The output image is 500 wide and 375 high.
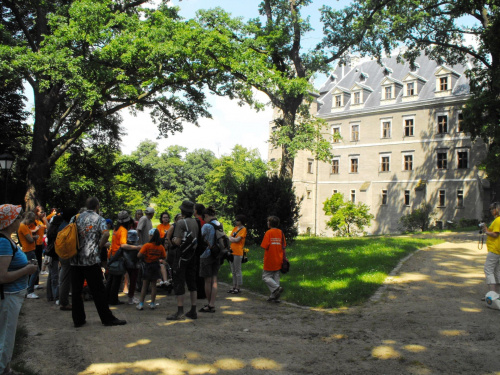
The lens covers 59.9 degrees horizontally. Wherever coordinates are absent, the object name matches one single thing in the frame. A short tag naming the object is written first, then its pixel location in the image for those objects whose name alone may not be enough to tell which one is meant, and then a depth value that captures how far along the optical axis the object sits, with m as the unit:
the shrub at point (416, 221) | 37.63
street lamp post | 18.68
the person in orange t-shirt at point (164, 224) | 11.12
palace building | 43.44
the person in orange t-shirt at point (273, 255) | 9.36
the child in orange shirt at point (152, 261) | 8.59
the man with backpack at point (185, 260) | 7.79
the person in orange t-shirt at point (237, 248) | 10.59
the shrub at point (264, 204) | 19.36
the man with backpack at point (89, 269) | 7.16
